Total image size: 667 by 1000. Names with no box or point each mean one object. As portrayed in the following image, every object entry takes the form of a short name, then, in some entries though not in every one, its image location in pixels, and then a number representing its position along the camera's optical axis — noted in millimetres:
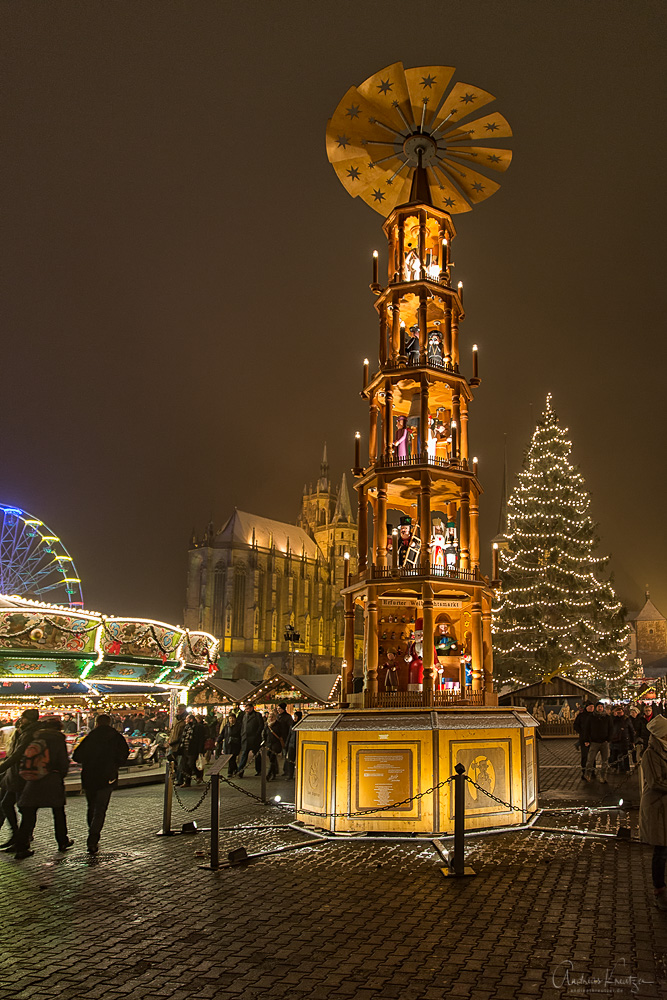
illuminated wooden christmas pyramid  12406
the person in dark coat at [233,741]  20938
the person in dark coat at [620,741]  17844
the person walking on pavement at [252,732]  19578
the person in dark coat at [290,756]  18464
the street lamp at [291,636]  34997
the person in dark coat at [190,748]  18125
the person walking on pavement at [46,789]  9797
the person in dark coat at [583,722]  16328
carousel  12789
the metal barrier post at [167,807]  10789
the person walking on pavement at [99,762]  10031
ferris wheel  20514
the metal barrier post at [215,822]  8531
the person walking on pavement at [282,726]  20094
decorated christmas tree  29922
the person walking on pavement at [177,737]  16348
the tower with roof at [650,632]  91938
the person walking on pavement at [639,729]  21131
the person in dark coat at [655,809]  7109
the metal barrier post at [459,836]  8047
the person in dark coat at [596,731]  16234
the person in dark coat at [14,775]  10188
